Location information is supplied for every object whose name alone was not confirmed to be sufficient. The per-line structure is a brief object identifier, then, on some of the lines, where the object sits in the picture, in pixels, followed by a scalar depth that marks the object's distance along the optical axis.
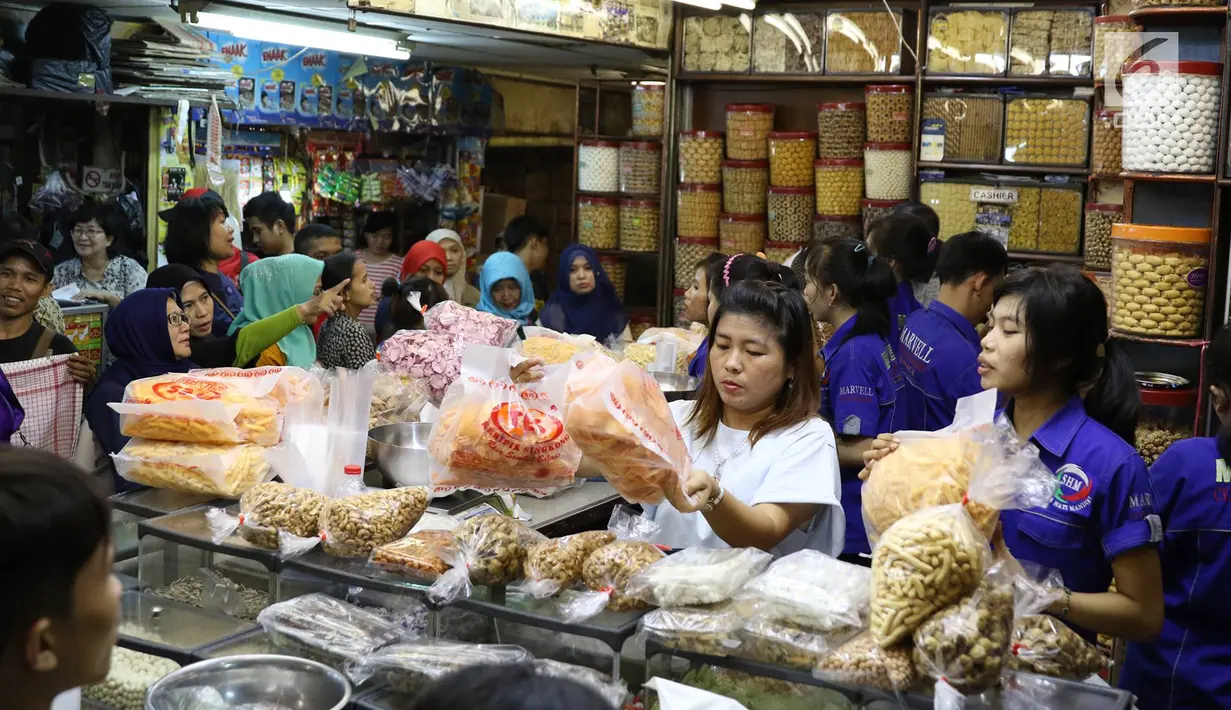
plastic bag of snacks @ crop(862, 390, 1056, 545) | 1.95
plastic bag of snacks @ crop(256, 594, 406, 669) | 2.05
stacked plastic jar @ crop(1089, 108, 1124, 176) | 5.29
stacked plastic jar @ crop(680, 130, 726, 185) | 6.61
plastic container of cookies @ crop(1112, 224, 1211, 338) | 4.49
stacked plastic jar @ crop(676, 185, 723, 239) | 6.67
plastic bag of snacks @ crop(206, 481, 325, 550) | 2.41
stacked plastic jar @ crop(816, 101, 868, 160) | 6.24
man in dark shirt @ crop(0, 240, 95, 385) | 4.11
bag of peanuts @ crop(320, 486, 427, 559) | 2.33
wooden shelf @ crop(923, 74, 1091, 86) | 5.70
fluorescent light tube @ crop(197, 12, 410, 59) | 5.16
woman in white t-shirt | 2.47
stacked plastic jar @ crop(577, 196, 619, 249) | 7.05
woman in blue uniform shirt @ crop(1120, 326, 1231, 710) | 2.46
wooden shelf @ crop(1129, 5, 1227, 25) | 4.38
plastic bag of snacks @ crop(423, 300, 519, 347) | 4.16
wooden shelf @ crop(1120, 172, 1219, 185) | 4.43
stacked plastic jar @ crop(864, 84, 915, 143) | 6.05
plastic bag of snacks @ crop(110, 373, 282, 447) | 2.88
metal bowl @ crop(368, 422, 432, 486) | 3.03
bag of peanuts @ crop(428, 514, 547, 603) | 2.12
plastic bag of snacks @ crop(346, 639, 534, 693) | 1.94
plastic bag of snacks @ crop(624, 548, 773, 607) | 1.93
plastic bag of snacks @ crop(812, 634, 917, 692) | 1.75
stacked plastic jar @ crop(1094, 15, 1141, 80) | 4.84
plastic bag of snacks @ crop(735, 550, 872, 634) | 1.85
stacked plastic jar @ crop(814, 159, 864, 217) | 6.29
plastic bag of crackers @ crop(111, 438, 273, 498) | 2.79
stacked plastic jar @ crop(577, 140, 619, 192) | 7.00
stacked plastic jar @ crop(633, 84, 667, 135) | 6.86
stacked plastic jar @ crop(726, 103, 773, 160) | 6.48
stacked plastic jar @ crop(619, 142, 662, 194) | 6.85
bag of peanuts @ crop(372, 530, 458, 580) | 2.20
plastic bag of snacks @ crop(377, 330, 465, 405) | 3.89
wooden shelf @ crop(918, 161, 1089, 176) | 5.77
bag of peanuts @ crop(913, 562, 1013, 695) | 1.71
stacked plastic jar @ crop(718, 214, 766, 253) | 6.59
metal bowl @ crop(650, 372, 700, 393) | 4.25
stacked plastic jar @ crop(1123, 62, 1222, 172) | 4.41
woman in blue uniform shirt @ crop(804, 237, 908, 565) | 3.55
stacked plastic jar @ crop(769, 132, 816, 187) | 6.42
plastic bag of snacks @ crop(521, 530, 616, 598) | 2.08
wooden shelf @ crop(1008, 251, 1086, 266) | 5.80
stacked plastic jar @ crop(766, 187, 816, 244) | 6.43
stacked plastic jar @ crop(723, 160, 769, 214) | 6.54
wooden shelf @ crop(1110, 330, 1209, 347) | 4.52
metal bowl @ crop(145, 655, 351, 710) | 1.92
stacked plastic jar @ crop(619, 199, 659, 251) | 6.91
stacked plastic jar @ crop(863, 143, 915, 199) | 6.10
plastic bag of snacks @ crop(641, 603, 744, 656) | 1.85
